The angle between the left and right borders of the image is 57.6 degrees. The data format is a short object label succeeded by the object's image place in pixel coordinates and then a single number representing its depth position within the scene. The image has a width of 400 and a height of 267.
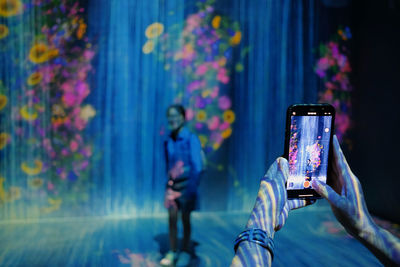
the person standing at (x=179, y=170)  2.63
